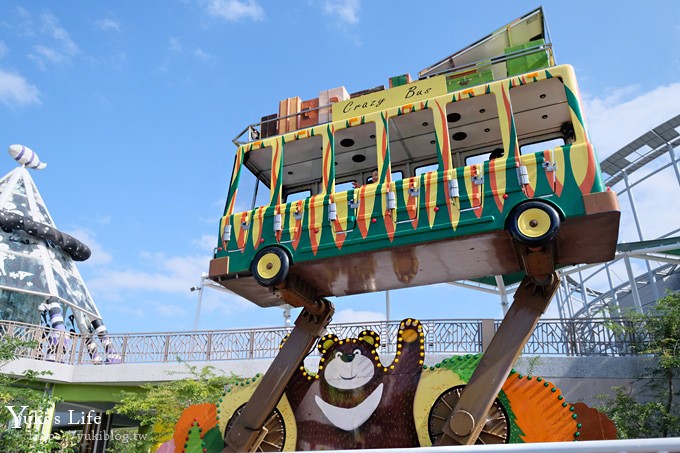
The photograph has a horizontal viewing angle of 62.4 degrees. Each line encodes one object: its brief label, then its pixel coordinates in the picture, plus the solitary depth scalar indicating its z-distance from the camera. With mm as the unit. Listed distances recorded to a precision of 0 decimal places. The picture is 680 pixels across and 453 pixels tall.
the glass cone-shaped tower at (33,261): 22094
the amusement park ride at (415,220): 7055
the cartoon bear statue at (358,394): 7898
